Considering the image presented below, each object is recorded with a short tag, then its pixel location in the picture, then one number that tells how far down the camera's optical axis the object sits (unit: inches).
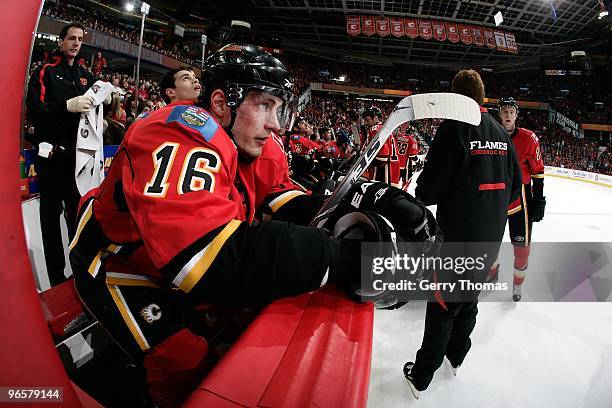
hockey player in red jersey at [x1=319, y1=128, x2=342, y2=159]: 255.0
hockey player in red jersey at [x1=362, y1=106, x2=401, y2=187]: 185.9
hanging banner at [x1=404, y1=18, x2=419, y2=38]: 745.6
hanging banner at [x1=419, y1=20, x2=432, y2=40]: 749.3
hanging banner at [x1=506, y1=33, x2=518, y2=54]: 791.7
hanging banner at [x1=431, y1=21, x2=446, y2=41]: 752.3
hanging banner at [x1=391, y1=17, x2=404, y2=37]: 740.0
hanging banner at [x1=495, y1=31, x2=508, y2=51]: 780.6
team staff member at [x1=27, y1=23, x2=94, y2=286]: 80.7
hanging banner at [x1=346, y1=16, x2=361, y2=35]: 761.0
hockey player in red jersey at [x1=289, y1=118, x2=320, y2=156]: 254.4
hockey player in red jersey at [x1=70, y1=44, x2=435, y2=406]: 26.7
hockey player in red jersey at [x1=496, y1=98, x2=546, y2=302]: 109.2
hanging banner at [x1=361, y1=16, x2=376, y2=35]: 751.2
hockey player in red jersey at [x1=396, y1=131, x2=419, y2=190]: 230.7
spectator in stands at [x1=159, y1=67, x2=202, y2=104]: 98.3
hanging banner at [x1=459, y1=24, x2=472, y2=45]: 771.4
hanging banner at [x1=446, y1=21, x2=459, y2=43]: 758.5
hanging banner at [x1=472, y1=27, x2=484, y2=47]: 773.3
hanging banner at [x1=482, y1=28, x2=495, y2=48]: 776.3
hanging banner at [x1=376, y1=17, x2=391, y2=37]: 746.2
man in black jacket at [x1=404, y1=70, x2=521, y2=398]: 67.6
